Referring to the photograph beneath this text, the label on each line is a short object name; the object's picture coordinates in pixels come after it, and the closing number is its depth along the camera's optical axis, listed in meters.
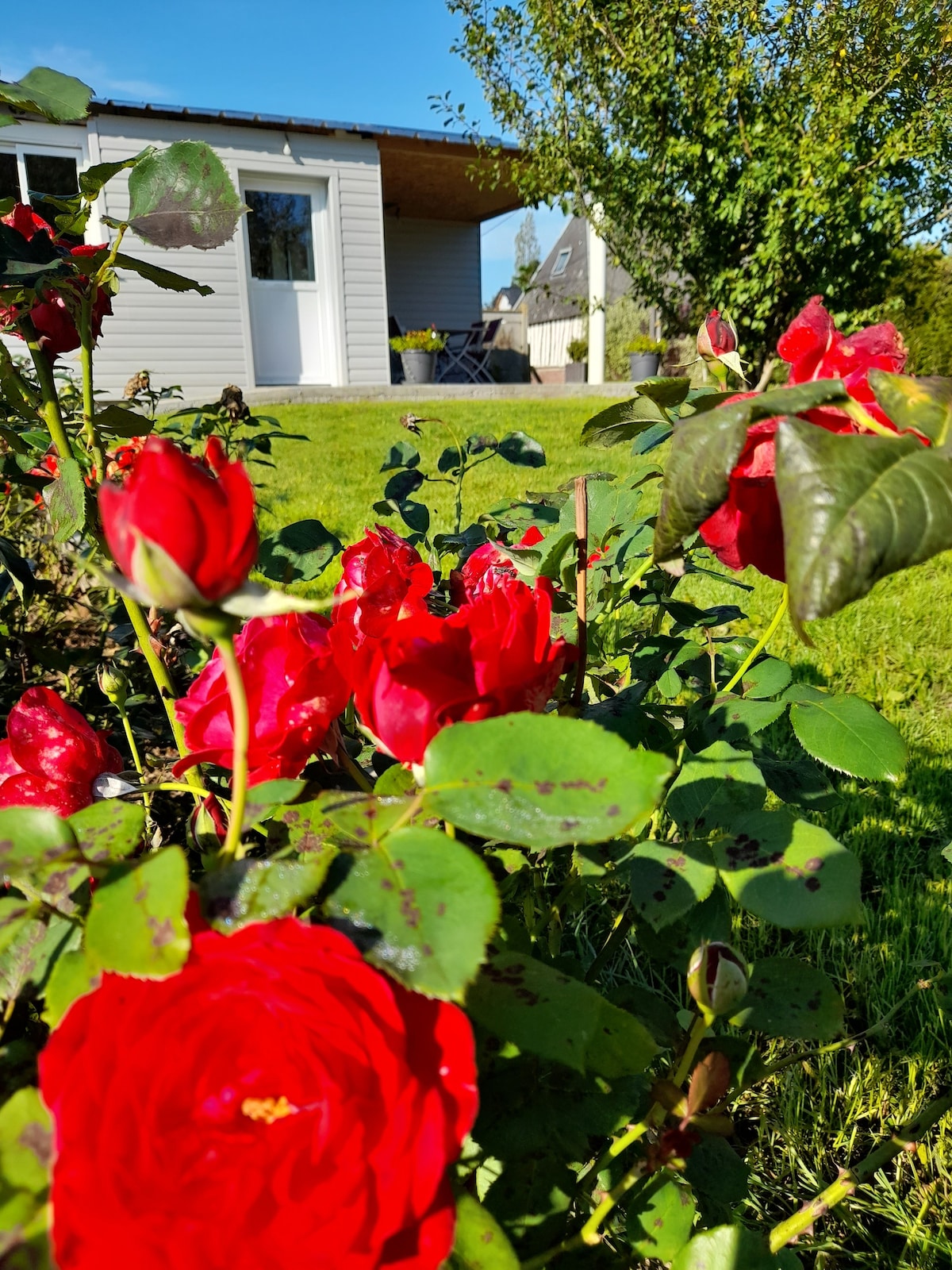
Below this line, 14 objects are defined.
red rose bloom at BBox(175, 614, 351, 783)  0.48
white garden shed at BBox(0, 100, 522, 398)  8.08
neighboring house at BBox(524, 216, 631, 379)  18.23
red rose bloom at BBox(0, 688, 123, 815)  0.60
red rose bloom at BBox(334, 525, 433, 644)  0.53
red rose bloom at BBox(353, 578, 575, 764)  0.43
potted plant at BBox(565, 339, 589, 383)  13.94
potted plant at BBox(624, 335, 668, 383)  11.16
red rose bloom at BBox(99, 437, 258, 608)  0.31
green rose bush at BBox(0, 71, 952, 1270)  0.31
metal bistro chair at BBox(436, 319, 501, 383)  11.36
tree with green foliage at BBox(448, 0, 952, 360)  6.88
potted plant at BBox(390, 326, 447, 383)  10.37
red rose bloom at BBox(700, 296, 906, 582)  0.47
